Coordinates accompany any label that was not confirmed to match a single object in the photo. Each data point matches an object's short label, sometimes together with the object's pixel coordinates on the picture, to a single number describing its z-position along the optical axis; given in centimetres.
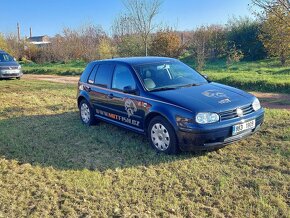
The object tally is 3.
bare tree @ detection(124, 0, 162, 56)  1859
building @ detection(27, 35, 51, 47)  3365
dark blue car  445
